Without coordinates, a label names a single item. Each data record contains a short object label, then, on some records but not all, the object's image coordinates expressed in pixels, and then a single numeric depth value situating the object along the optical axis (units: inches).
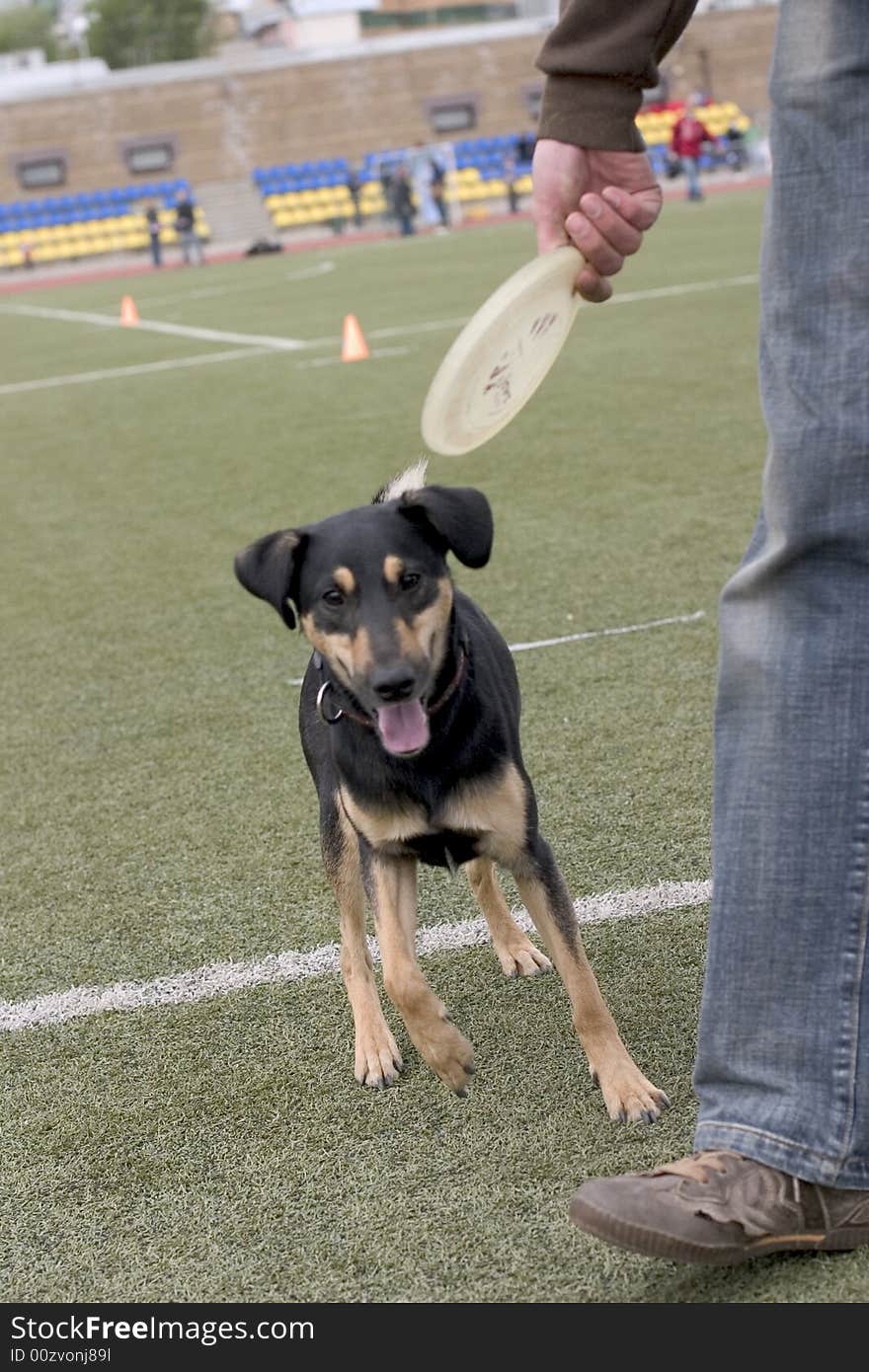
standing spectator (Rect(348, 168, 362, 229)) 1867.6
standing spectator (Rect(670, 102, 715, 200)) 1336.1
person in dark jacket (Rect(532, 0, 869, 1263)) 85.0
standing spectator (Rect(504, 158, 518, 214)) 1723.7
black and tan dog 115.0
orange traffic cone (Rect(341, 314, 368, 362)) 579.5
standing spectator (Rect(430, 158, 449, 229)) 1734.7
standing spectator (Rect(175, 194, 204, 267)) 1608.0
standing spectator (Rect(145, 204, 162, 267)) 1620.3
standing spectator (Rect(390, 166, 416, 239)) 1633.9
